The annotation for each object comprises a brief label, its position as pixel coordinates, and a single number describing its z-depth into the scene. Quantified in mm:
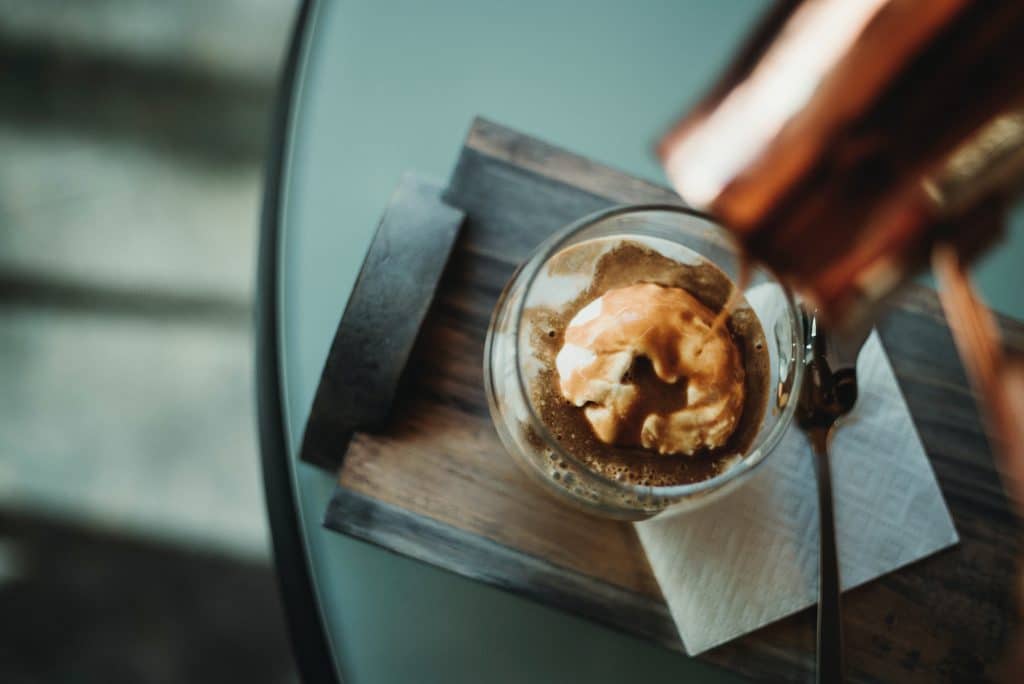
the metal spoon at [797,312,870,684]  556
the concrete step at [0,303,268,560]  1149
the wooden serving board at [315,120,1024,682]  574
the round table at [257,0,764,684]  605
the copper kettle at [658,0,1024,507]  289
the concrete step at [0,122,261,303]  1198
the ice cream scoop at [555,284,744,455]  522
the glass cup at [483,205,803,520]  500
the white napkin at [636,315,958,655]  564
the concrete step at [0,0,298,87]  1222
